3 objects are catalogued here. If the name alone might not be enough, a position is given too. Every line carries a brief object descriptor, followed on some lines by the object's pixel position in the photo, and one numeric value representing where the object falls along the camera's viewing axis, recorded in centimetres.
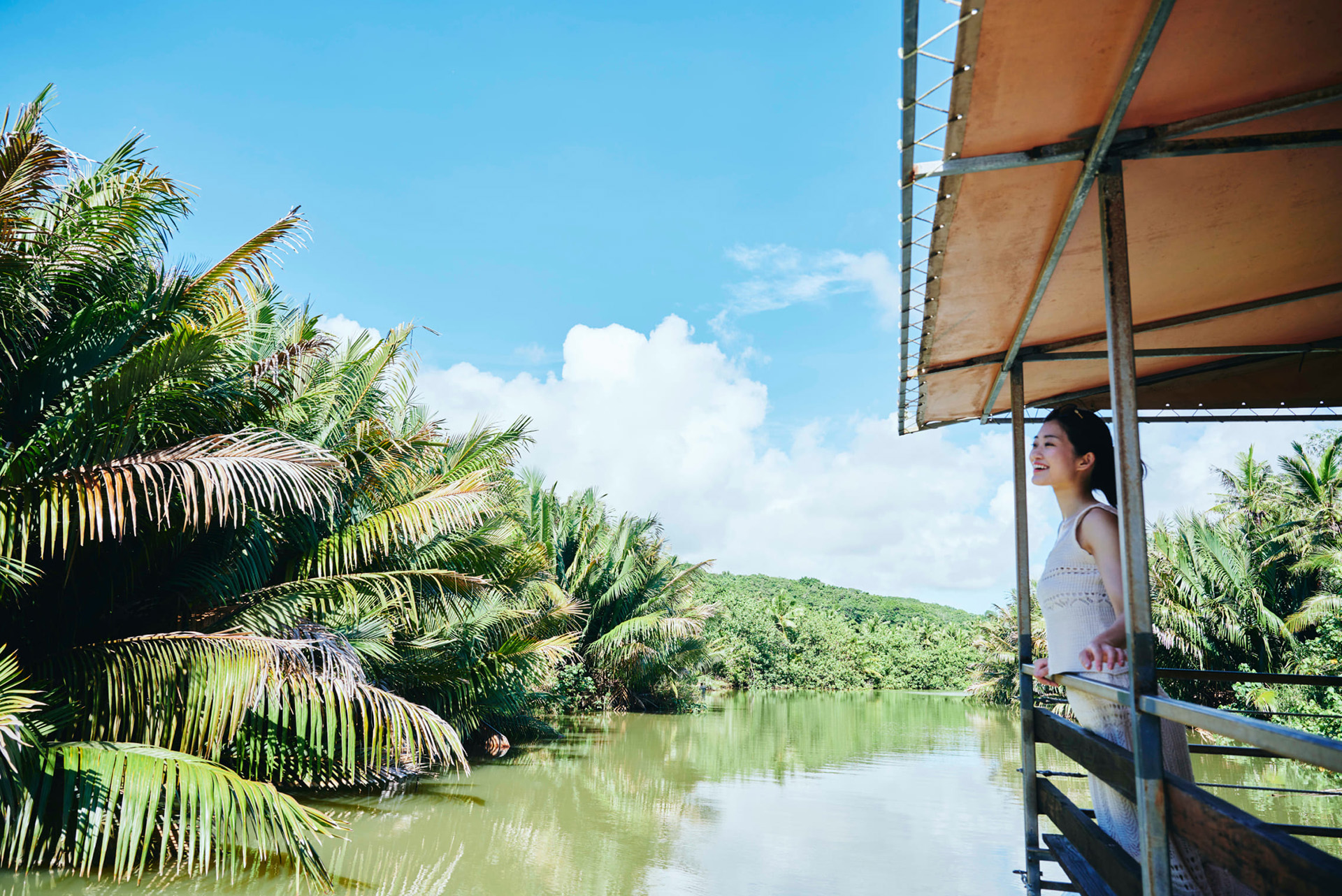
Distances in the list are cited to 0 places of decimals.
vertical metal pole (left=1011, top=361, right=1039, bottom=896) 367
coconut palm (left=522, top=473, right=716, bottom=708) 1788
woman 230
